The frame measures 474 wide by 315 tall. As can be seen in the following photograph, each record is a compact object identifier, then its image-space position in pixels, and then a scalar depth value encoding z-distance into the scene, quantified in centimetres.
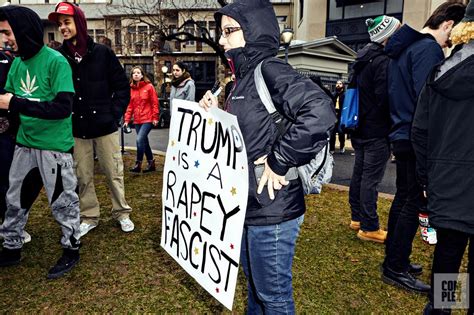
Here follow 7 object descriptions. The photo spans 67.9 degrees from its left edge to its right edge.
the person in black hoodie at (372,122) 340
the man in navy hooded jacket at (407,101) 261
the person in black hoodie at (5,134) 318
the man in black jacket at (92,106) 342
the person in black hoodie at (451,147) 184
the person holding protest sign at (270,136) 154
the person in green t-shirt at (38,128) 265
